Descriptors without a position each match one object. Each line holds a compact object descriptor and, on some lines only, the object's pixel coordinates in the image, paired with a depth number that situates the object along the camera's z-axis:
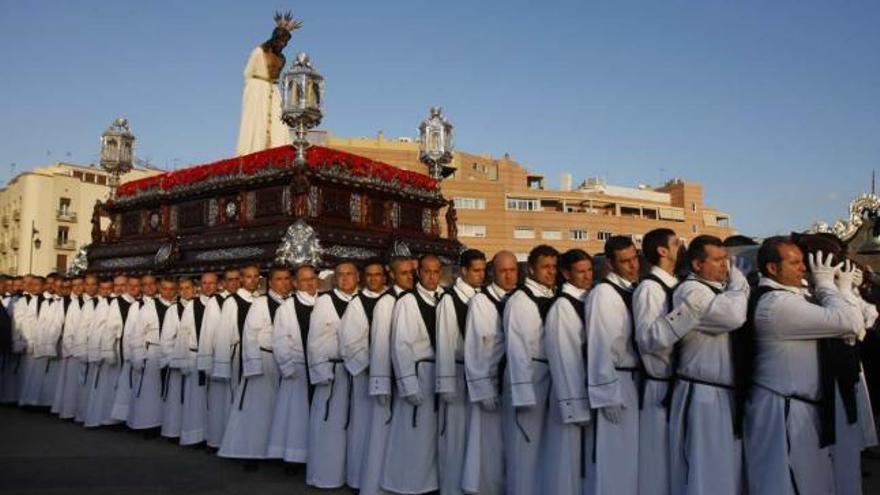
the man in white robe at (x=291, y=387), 6.63
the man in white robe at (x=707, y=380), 4.00
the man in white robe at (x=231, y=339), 7.48
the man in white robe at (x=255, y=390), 6.88
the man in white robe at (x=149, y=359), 8.68
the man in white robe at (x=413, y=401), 5.60
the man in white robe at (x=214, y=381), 7.75
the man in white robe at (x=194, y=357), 8.00
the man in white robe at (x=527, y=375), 4.88
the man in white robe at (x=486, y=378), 5.17
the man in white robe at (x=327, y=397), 6.19
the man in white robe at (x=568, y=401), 4.61
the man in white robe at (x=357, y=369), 6.10
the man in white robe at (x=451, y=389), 5.41
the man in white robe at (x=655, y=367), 4.32
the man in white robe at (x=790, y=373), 3.93
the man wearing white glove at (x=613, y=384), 4.42
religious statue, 13.34
